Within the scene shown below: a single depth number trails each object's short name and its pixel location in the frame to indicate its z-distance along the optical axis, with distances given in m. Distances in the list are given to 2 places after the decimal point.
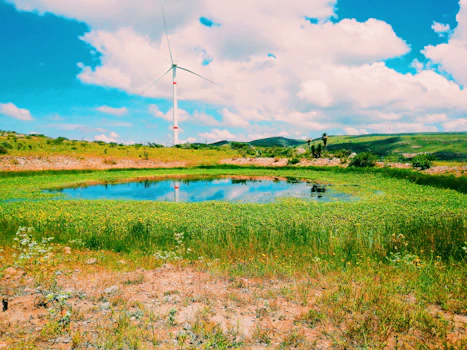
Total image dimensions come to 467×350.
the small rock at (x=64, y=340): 4.11
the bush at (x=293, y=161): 53.16
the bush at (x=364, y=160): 42.38
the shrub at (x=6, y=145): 50.06
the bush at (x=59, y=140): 61.15
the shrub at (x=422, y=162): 34.16
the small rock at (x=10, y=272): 6.40
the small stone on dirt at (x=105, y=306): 5.03
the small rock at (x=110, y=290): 5.66
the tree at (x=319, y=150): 57.31
